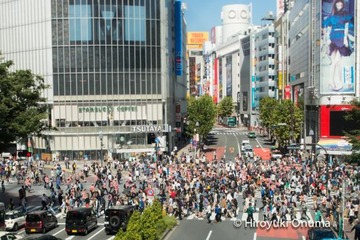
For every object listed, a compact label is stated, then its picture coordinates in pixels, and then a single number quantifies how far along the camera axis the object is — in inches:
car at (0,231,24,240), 1077.9
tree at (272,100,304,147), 3031.5
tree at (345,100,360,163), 1679.1
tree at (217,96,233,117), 6555.1
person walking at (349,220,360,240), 1115.6
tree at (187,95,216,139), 3476.9
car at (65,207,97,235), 1273.4
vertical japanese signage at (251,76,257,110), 5979.3
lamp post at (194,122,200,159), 2964.6
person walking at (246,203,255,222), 1356.5
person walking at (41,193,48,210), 1557.6
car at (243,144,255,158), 2760.3
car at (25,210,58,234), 1293.1
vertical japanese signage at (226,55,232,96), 7436.0
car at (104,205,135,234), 1258.6
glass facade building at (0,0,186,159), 3009.4
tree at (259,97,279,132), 3702.8
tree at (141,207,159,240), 940.0
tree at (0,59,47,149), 1529.3
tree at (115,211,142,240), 804.1
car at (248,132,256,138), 4273.4
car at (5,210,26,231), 1328.7
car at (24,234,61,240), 1000.7
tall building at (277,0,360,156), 2832.2
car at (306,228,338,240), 1018.7
